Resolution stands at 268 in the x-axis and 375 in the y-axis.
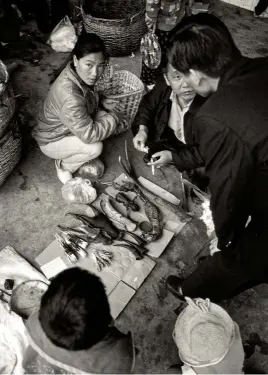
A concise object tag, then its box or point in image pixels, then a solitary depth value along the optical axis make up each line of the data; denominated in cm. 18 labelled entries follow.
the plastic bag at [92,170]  372
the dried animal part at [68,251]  316
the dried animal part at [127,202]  346
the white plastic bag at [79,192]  350
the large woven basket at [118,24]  461
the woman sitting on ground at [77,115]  312
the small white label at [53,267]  314
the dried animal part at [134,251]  319
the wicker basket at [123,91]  386
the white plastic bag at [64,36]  513
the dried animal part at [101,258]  314
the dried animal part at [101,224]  328
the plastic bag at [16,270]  309
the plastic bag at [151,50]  389
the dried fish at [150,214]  328
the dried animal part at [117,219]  334
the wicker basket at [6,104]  305
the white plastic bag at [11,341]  254
